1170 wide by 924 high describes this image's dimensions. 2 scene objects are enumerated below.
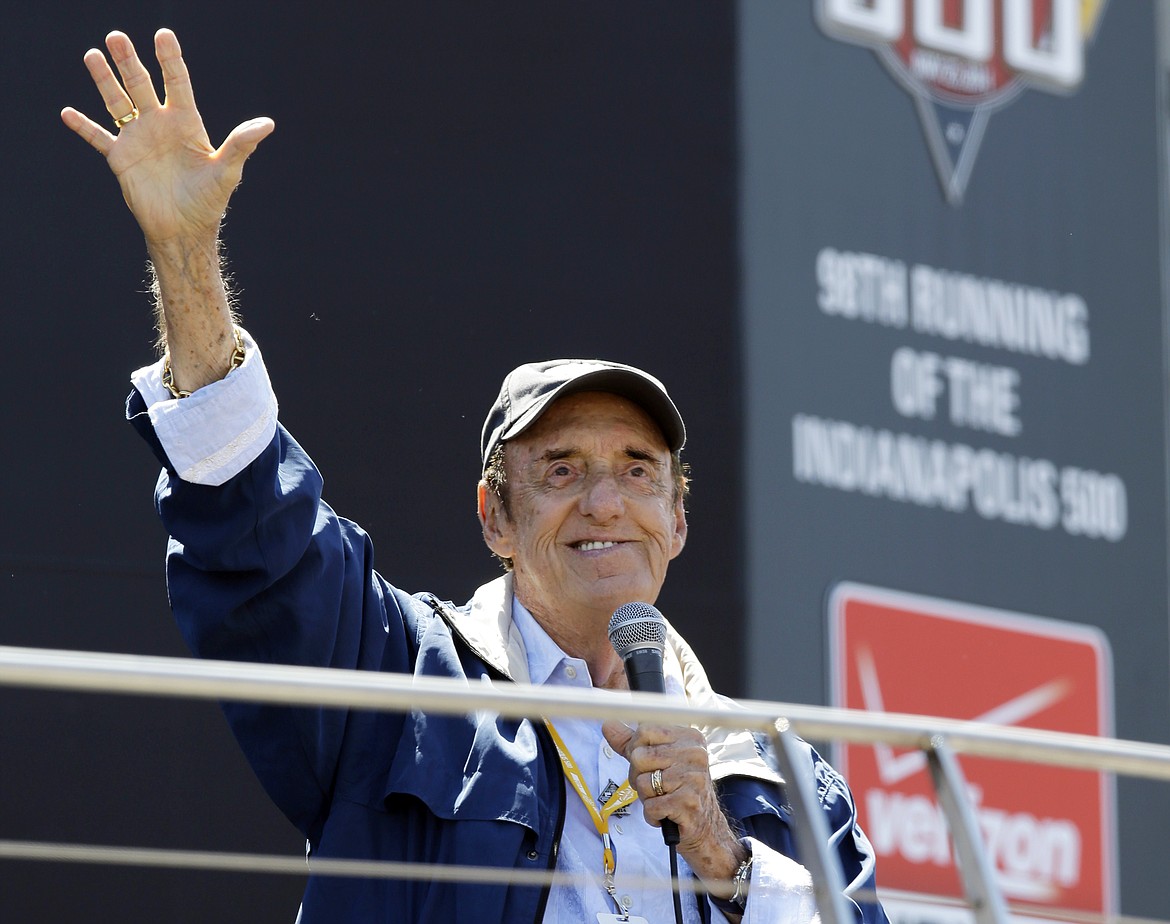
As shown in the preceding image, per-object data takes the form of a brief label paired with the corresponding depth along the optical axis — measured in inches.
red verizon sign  386.2
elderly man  347.0
